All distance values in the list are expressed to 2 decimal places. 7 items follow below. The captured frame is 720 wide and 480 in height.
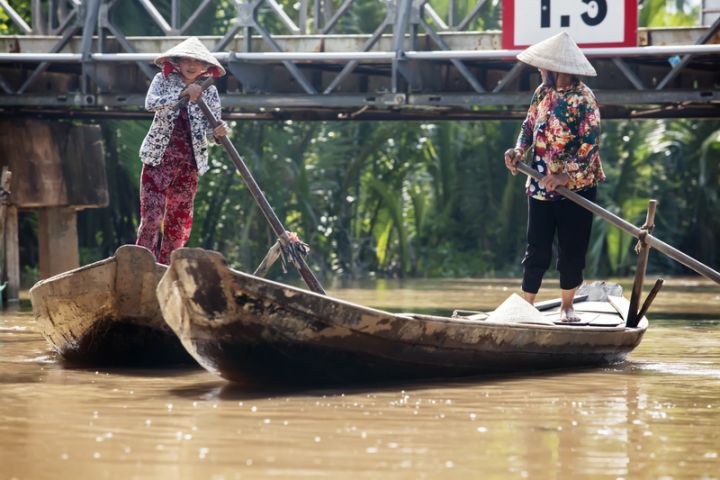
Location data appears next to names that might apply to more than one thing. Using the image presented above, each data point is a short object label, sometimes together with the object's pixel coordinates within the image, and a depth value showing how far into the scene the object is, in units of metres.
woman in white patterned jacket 15.17
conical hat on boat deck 14.77
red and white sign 23.73
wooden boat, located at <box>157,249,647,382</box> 11.73
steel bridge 24.53
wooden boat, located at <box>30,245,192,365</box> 13.57
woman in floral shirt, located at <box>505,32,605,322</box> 15.67
